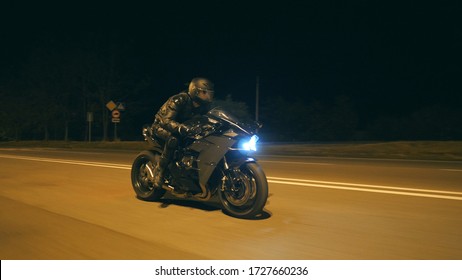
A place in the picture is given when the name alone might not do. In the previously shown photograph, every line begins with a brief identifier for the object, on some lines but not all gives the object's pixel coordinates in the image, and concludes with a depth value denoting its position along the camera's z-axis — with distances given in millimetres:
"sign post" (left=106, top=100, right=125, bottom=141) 34950
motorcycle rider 7473
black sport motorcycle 6695
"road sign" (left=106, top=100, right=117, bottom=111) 35156
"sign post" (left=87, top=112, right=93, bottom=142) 37375
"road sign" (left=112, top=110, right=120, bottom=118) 35000
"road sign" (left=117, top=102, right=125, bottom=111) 36178
